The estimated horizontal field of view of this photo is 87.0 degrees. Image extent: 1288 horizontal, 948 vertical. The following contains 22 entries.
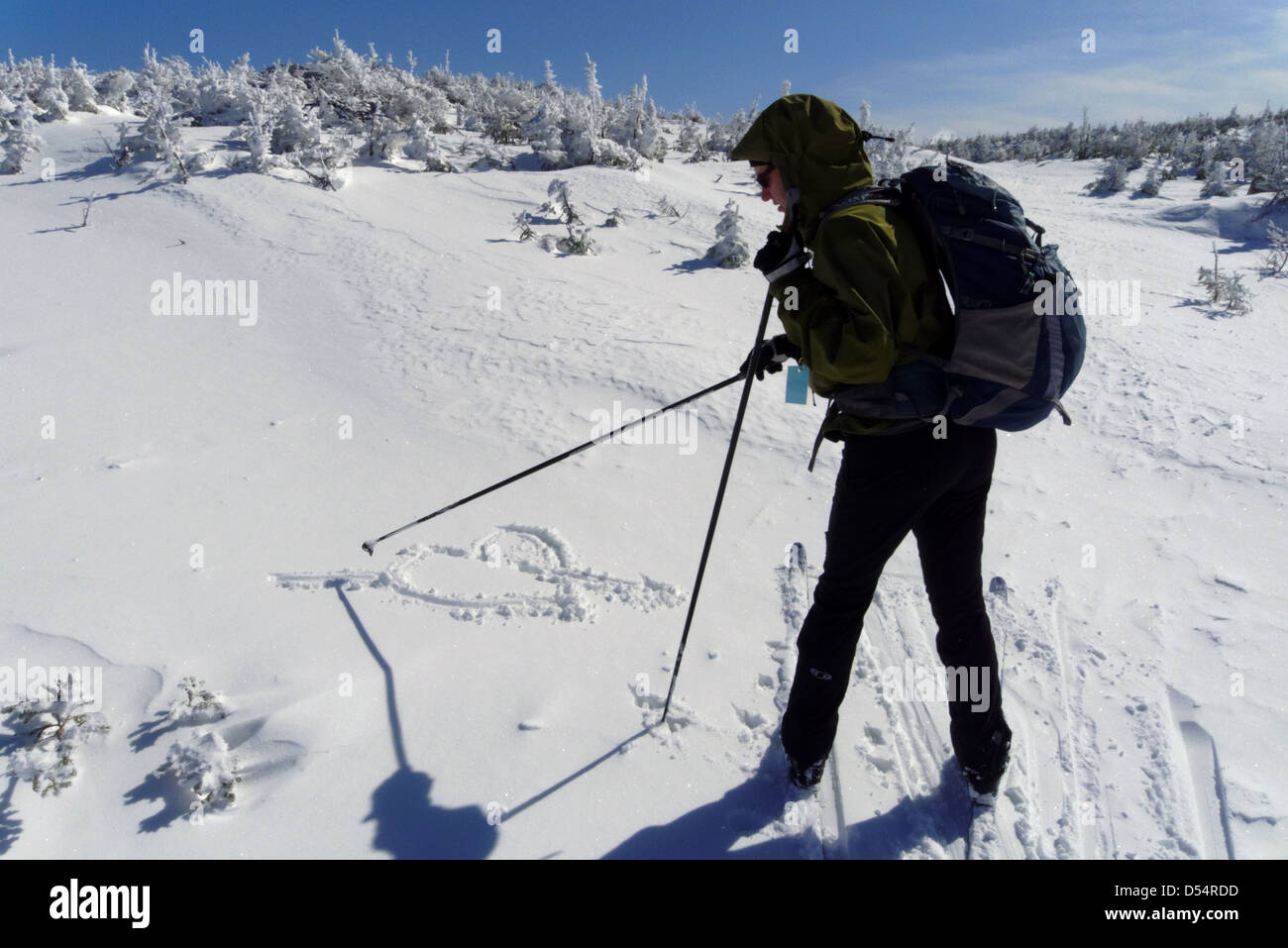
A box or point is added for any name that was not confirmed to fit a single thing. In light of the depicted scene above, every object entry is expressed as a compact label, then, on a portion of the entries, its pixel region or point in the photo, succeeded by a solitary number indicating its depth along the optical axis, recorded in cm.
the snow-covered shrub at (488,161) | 1102
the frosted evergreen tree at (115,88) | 1318
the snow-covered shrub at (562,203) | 882
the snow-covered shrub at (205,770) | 211
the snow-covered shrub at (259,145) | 877
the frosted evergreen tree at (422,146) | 1070
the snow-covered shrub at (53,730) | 211
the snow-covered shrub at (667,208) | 974
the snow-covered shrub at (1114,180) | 1262
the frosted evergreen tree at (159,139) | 853
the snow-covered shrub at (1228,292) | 691
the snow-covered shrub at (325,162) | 895
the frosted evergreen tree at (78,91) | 1148
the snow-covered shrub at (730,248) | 820
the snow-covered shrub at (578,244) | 826
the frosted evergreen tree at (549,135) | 1126
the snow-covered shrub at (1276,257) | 814
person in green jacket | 167
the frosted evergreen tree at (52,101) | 1070
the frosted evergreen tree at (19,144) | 889
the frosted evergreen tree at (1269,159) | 1062
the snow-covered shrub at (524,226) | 835
